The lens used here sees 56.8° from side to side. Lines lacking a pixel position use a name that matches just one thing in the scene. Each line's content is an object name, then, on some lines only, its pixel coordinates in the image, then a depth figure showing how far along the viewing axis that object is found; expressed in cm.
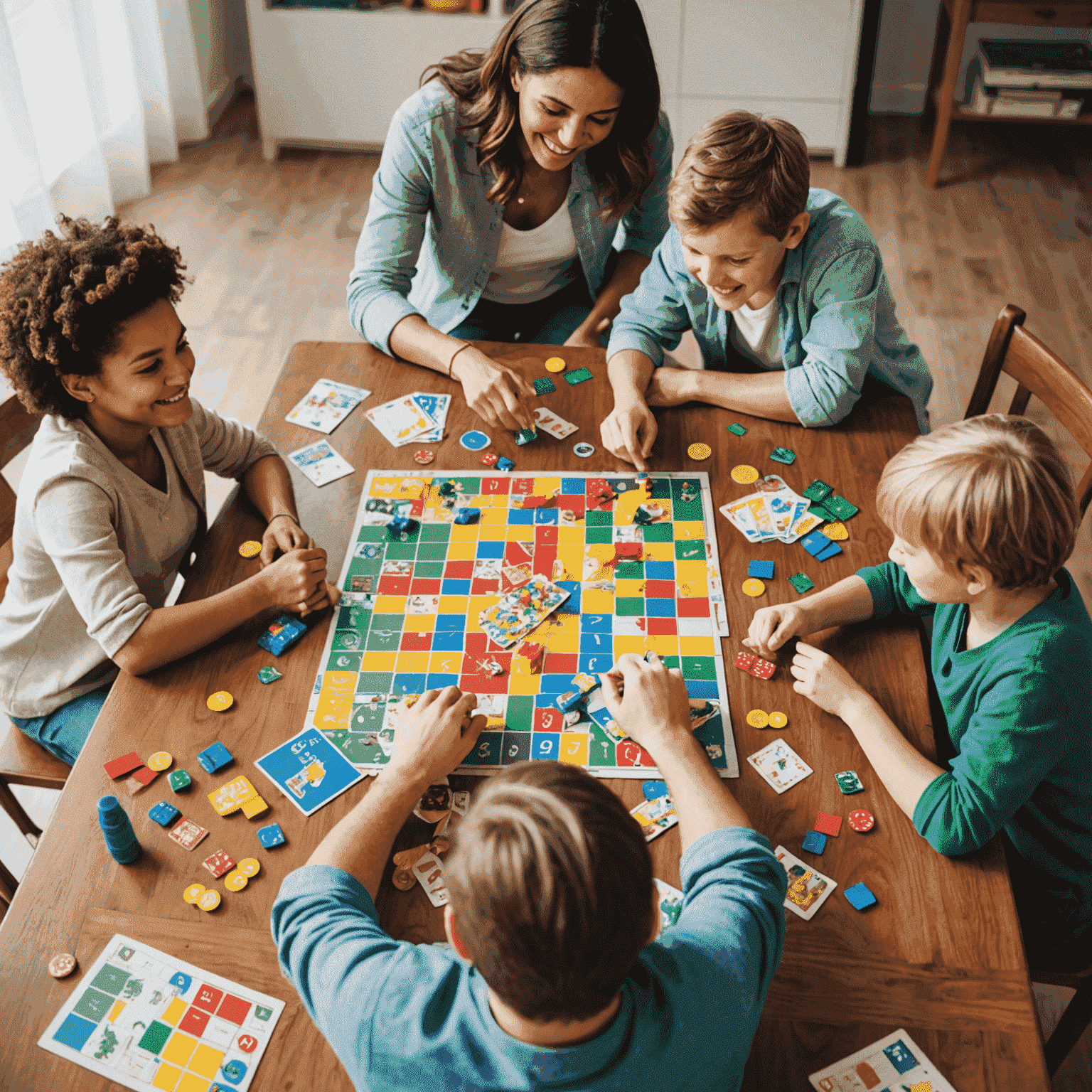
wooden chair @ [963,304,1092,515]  160
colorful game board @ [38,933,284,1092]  98
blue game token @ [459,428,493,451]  168
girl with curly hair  138
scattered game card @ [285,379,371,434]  173
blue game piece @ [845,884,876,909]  108
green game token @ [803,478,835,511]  156
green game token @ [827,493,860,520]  154
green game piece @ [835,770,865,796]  119
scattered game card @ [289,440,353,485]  163
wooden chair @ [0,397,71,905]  159
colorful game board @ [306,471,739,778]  126
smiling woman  172
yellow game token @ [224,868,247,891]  111
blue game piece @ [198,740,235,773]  122
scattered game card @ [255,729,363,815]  120
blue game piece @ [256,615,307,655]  137
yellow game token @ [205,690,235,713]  130
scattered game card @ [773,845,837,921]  108
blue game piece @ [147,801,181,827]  117
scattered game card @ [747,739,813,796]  120
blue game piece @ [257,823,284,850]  115
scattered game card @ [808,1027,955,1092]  96
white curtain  335
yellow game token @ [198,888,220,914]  110
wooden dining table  99
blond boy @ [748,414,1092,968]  111
